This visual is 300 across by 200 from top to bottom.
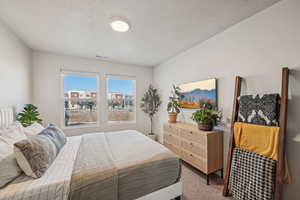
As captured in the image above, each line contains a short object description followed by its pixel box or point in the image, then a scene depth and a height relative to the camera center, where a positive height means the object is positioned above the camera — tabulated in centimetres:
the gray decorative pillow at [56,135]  158 -55
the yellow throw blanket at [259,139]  135 -52
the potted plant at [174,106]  300 -21
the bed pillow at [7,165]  97 -59
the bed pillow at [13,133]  127 -42
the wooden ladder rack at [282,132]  130 -37
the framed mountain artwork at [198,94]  226 +9
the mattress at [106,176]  101 -77
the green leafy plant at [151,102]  398 -15
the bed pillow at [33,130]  161 -48
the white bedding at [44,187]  92 -75
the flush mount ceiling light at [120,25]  177 +113
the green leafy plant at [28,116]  210 -36
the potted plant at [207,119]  207 -37
